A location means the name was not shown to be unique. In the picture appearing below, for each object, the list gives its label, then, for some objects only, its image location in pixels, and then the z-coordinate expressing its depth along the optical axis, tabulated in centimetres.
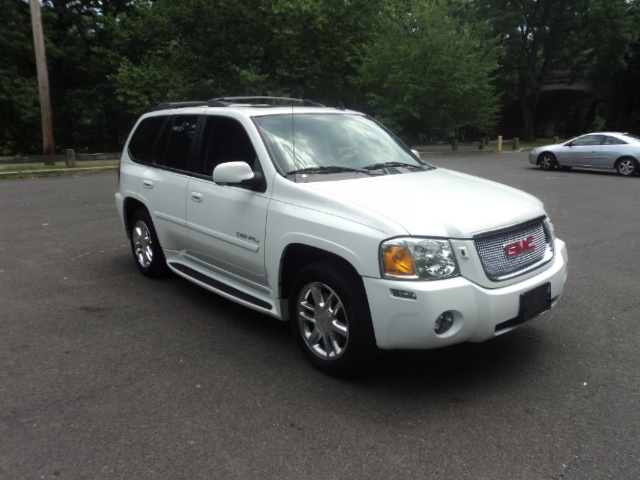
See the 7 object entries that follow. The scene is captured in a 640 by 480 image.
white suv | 320
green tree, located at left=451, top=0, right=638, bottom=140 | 3803
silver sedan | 1706
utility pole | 1977
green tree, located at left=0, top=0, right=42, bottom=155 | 2811
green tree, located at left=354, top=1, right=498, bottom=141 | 2797
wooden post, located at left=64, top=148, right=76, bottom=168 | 2009
